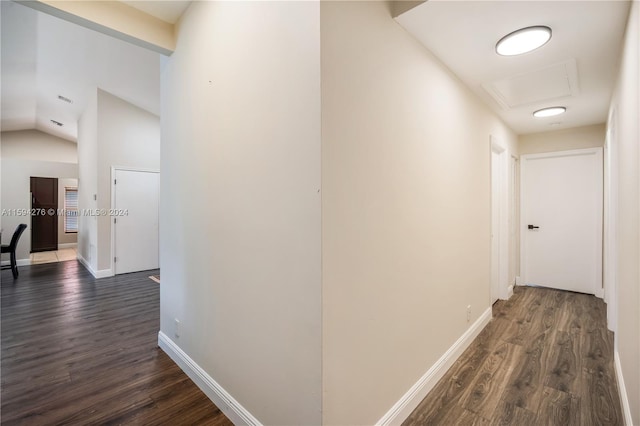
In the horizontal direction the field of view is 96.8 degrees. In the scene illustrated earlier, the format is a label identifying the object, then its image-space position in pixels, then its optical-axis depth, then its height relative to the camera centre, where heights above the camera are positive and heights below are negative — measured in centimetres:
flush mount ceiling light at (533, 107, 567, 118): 330 +117
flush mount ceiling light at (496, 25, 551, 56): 181 +114
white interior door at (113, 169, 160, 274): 543 -18
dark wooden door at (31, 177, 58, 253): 772 -4
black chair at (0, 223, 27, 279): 520 -67
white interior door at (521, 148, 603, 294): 398 -14
